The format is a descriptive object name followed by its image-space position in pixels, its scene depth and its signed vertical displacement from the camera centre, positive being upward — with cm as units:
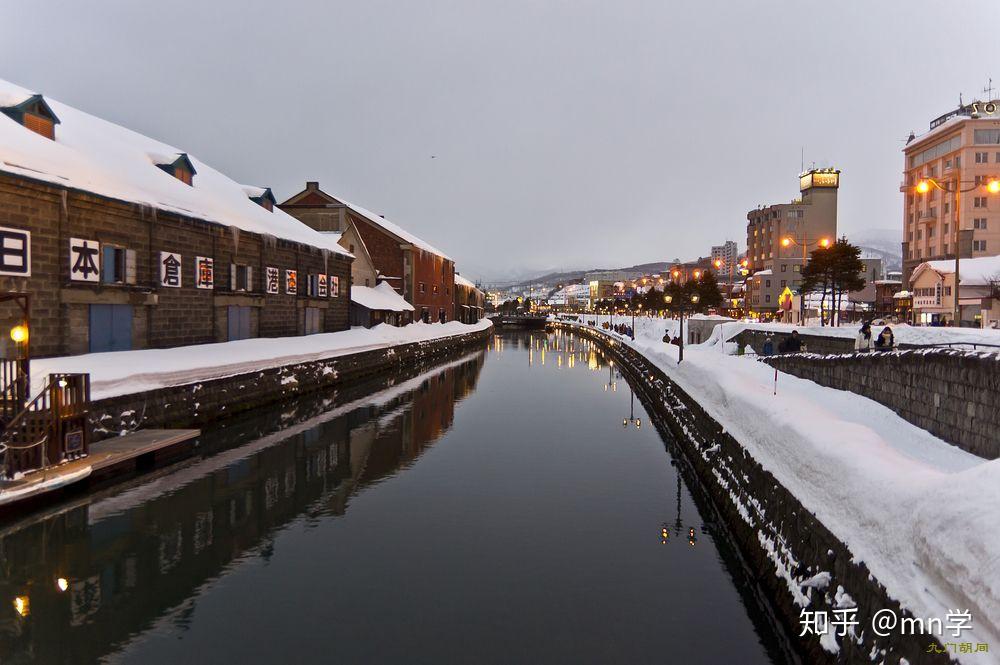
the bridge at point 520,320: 14925 -67
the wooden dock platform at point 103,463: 1245 -363
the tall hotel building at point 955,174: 8312 +2118
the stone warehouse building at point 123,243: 2056 +315
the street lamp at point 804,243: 4676 +623
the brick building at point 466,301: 10068 +303
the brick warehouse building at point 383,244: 6084 +803
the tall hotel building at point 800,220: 13688 +2359
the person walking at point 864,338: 2259 -71
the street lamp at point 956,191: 2289 +531
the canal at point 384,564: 854 -464
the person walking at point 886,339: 2022 -67
